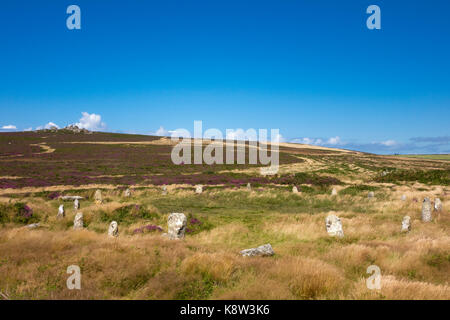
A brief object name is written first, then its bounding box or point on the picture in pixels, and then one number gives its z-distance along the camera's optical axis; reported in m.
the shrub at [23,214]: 16.75
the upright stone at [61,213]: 17.45
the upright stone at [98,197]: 23.78
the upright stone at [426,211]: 17.27
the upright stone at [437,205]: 19.76
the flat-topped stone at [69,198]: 24.85
